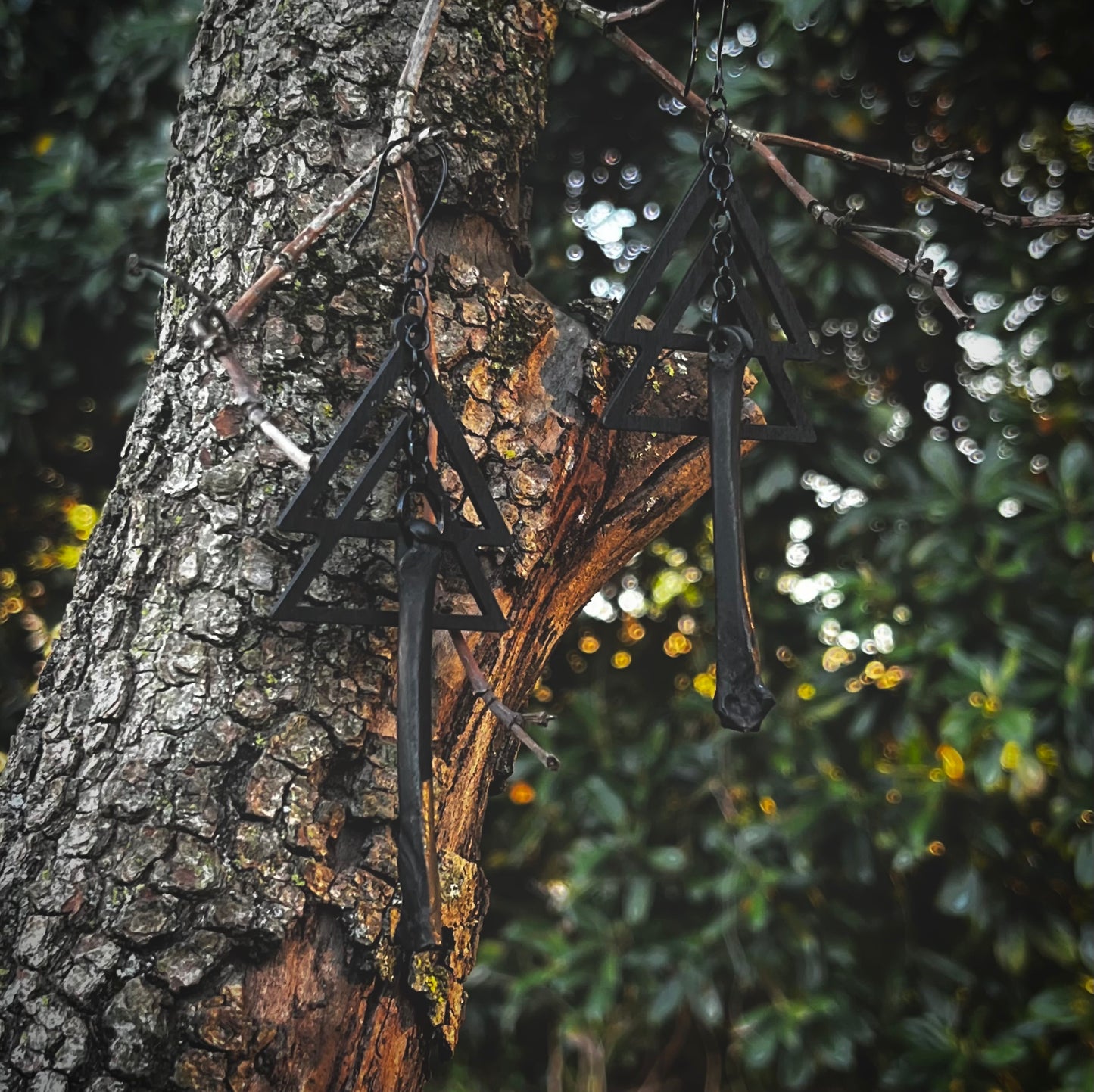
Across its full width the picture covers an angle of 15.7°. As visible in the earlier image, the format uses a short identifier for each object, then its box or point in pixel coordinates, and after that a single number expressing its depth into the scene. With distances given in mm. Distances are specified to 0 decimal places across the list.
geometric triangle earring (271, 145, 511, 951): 472
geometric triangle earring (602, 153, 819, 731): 487
